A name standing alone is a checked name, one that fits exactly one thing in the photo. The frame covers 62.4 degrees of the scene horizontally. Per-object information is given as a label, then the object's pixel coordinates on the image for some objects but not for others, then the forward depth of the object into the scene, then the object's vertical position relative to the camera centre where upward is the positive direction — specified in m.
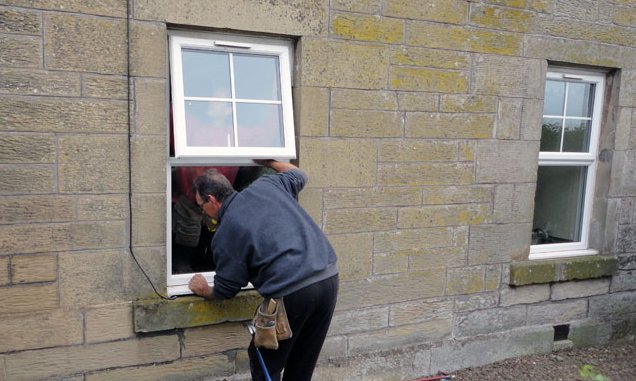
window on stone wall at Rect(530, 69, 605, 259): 4.74 -0.31
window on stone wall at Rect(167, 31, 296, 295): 3.28 -0.01
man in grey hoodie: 2.90 -0.76
